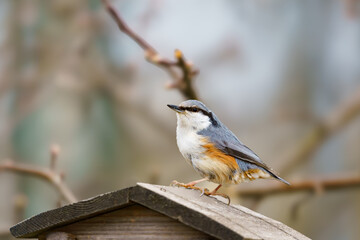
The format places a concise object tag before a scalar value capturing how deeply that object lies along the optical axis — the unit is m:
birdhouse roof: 4.10
